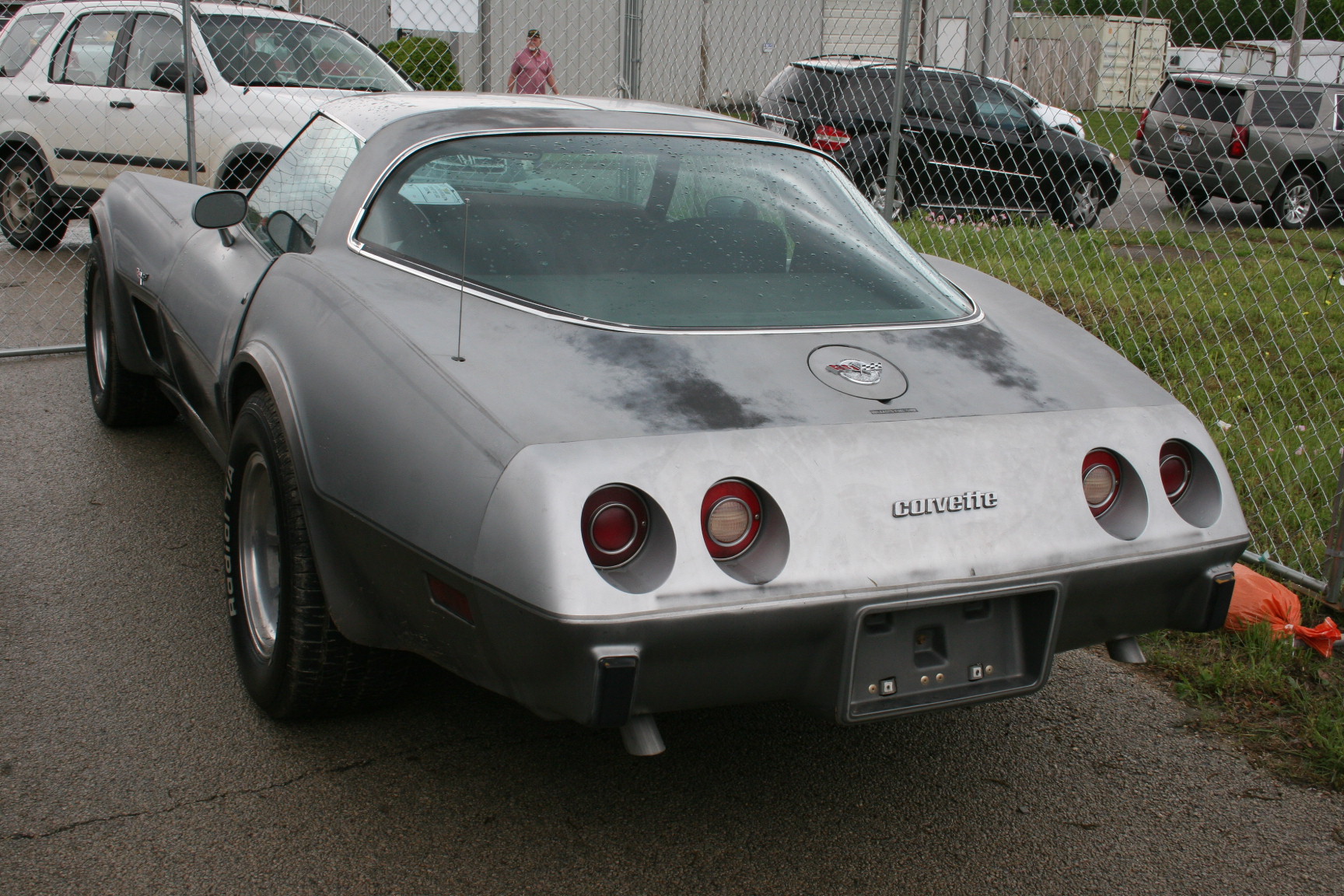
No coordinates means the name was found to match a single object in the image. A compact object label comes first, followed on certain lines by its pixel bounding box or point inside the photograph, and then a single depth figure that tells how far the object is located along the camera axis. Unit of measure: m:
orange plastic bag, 3.45
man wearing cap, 11.15
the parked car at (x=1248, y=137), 8.83
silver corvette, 2.06
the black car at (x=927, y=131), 9.45
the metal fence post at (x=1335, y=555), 3.67
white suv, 8.20
